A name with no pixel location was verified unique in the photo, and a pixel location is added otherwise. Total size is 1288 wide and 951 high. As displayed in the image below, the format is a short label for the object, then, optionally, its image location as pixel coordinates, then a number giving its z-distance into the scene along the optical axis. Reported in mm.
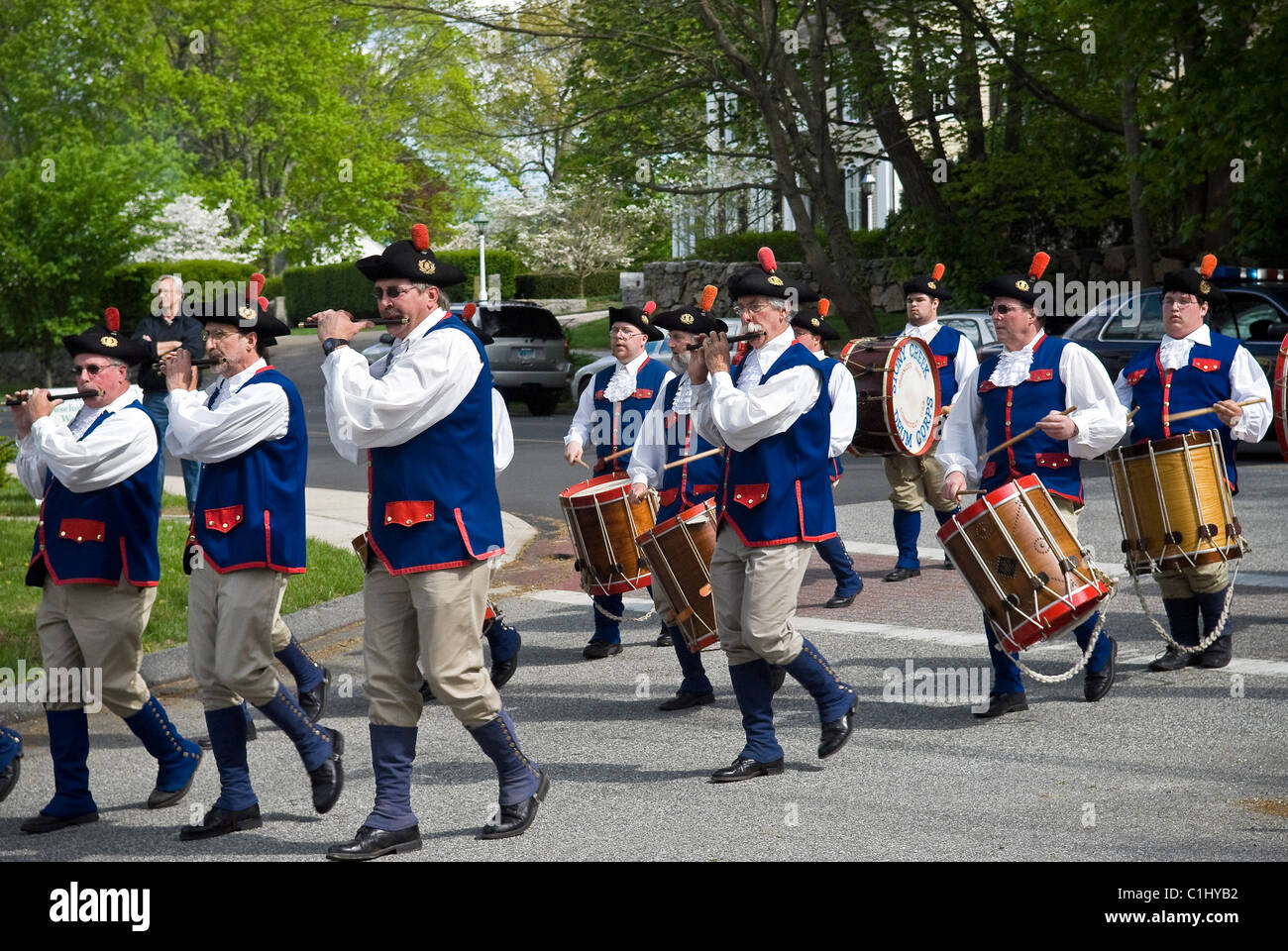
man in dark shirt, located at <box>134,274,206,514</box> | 10758
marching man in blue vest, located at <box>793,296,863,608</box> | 9422
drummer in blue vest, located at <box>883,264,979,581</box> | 10109
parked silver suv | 24453
